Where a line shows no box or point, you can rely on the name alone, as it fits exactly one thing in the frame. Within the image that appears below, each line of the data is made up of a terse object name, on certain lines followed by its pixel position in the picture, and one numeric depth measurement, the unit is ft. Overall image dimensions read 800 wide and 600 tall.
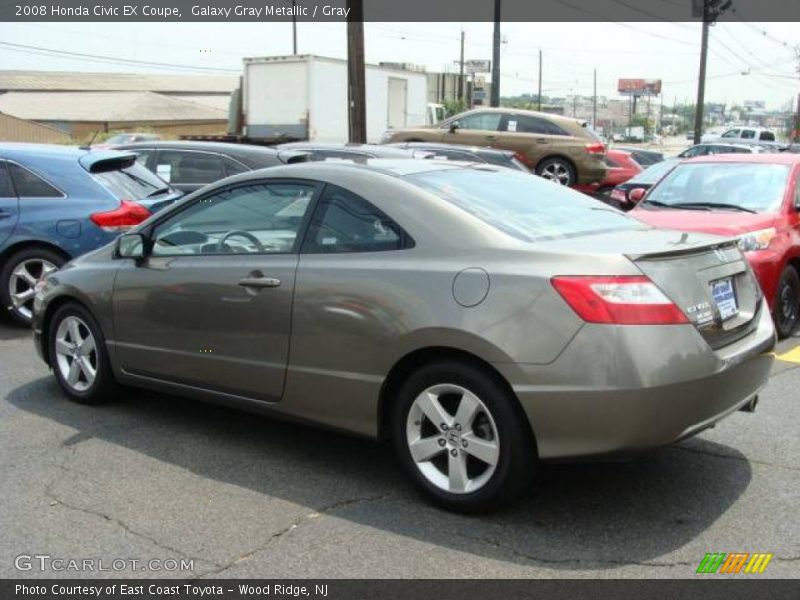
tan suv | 55.41
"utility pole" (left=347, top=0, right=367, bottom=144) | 48.06
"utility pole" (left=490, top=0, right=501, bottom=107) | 87.25
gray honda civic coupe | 11.50
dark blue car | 25.58
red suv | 23.35
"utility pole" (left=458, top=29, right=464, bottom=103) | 246.27
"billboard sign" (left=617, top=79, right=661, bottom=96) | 427.33
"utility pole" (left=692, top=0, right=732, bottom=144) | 112.78
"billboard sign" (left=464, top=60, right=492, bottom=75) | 311.13
